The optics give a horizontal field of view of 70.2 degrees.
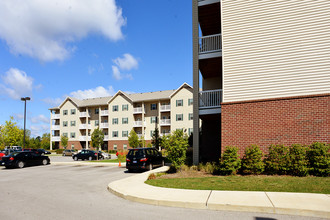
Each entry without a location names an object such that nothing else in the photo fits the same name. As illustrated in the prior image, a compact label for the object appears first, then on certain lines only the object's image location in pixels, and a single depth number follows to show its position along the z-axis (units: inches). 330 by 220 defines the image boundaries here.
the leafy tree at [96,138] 1720.8
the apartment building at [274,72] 451.8
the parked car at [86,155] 1201.6
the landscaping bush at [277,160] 431.2
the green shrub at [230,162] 455.8
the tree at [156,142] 1359.0
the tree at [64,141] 2196.1
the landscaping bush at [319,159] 404.8
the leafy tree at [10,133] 1797.0
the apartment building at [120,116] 1827.0
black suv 614.5
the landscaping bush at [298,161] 414.2
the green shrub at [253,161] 446.0
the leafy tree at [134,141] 1680.6
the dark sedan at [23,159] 790.5
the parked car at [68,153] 1752.0
